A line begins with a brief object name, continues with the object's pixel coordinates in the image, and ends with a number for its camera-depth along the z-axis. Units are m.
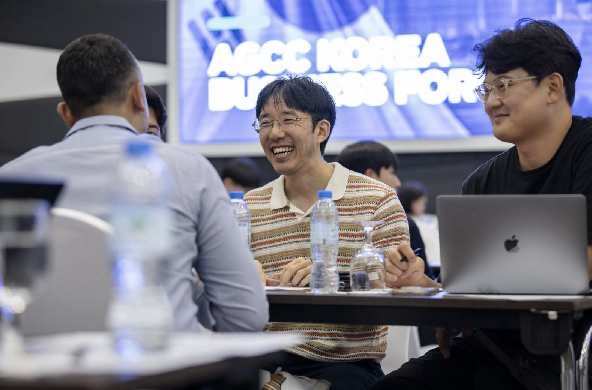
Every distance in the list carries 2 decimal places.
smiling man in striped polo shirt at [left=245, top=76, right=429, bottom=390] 2.37
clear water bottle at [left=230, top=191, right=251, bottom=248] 2.49
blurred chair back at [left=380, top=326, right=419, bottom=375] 2.70
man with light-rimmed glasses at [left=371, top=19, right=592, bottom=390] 2.22
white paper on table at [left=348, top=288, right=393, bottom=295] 1.96
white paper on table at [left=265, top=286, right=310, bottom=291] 2.12
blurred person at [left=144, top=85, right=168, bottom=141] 2.83
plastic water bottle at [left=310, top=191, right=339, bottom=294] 2.11
